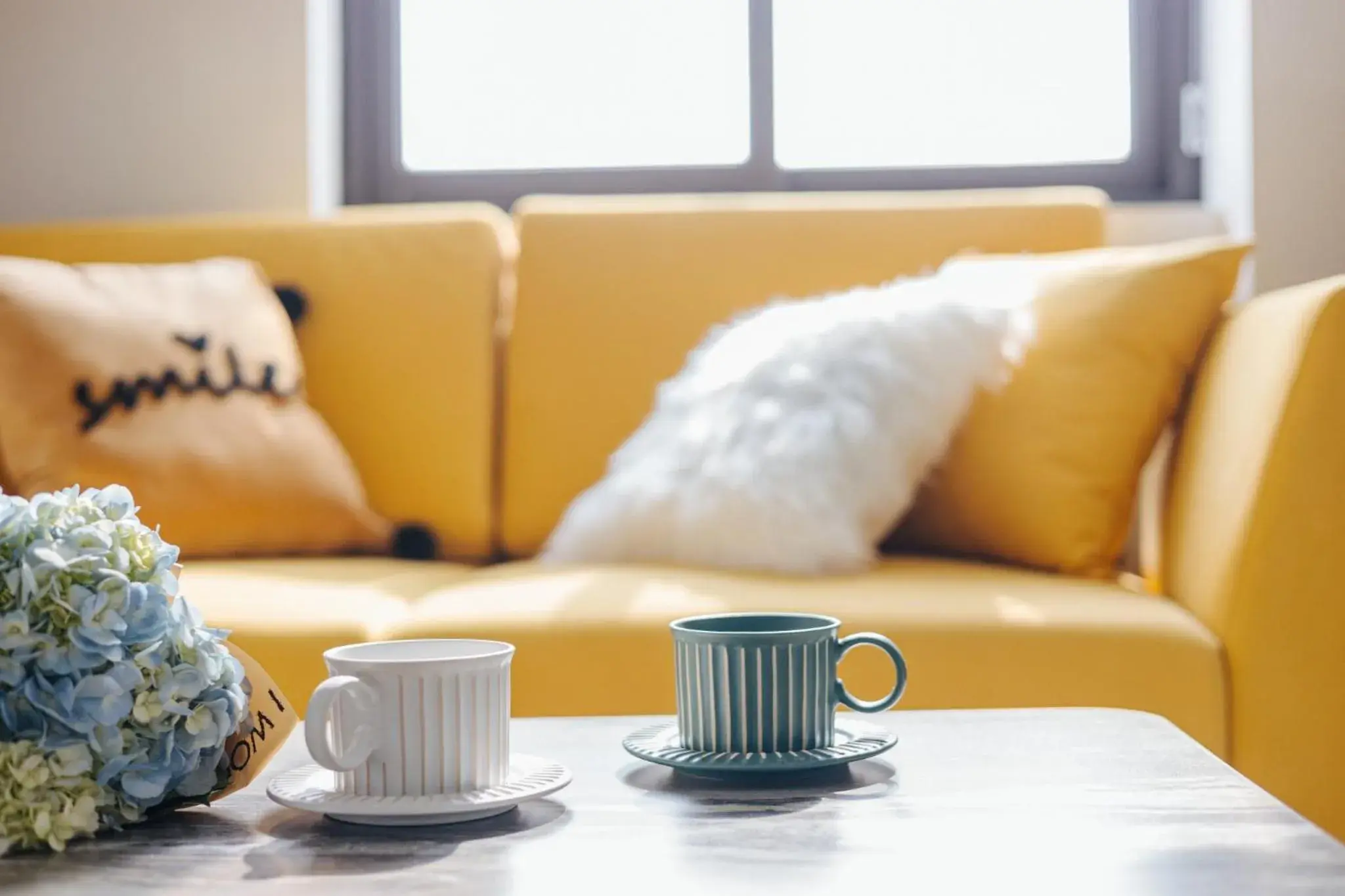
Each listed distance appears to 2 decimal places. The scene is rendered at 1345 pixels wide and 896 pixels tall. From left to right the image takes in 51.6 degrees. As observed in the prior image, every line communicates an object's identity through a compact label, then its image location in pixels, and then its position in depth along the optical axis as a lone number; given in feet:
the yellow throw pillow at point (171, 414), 6.11
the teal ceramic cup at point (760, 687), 2.66
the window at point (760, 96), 8.70
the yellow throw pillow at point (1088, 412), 5.62
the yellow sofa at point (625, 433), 4.57
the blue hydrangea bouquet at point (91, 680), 2.29
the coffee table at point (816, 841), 2.06
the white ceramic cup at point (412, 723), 2.42
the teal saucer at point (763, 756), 2.61
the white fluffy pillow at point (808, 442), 5.45
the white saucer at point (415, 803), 2.39
